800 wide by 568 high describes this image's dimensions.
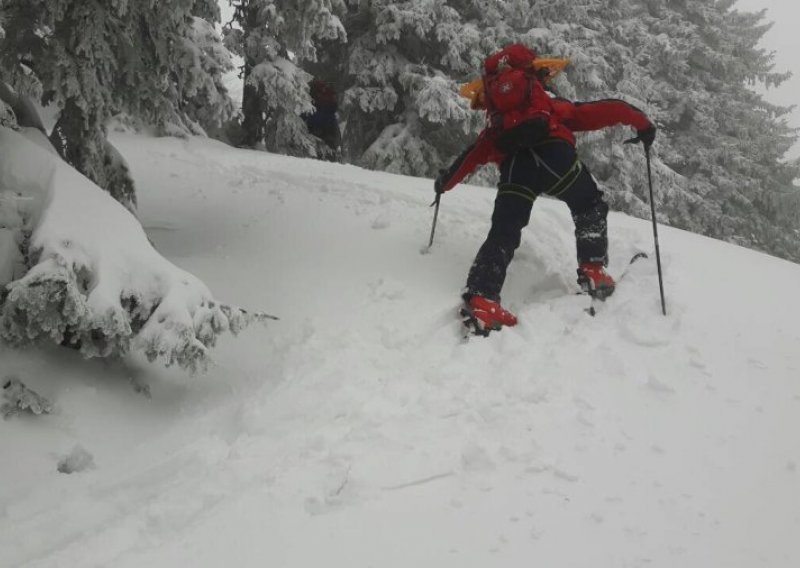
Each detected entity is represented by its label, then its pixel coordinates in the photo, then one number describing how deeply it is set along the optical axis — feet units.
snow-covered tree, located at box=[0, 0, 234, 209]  13.74
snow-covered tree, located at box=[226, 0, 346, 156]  34.73
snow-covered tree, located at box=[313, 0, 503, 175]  38.11
